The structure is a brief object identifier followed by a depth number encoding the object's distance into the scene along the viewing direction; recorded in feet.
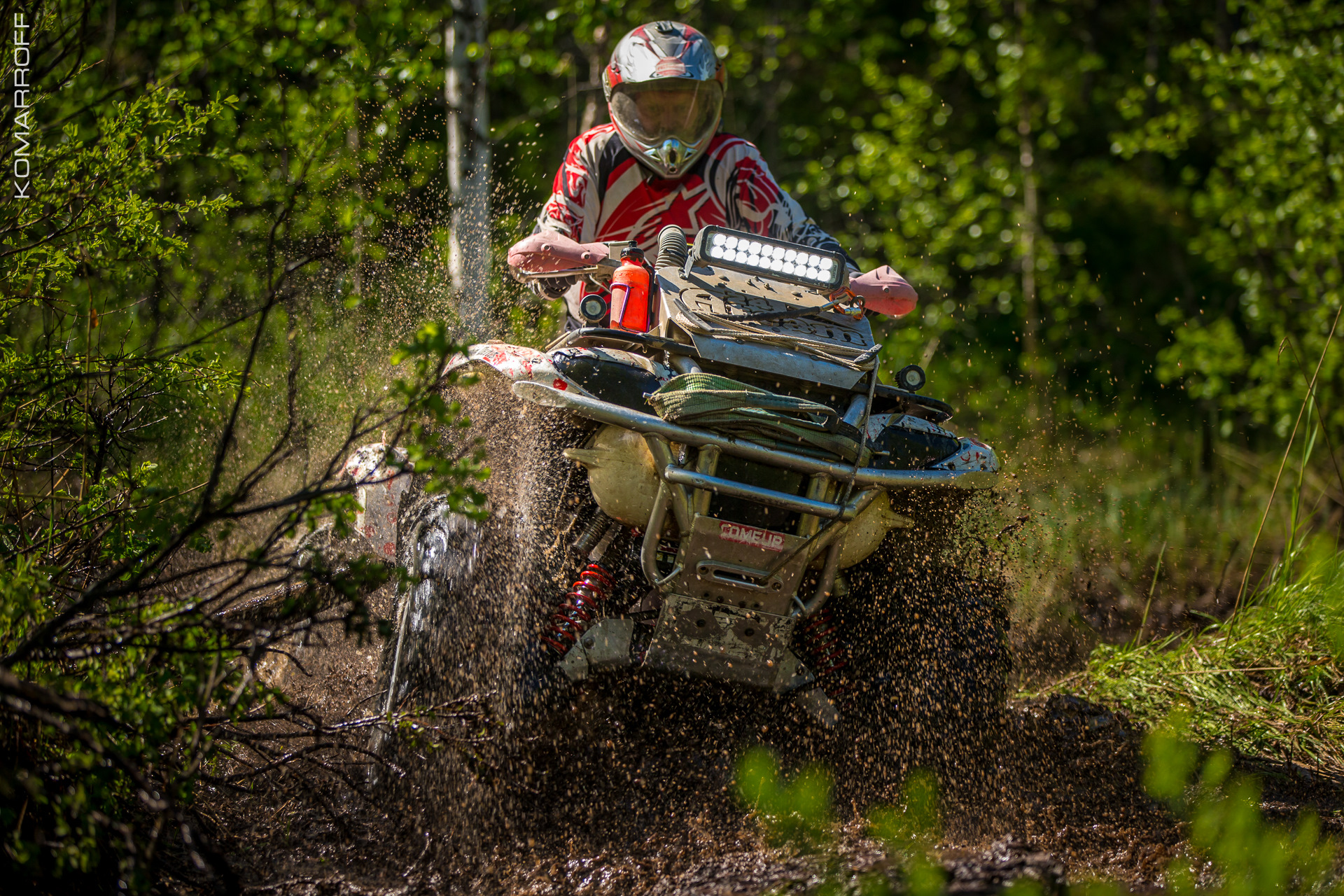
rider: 28.89
